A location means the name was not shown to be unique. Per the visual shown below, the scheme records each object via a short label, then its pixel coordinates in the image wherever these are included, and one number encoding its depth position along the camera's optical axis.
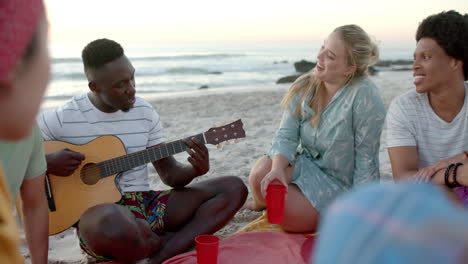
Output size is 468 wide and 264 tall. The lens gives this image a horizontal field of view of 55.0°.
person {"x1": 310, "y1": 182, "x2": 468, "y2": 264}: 0.53
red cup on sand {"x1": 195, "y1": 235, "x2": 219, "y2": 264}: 2.29
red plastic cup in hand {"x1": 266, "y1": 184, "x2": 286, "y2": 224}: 2.62
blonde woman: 3.14
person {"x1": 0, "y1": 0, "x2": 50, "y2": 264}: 0.83
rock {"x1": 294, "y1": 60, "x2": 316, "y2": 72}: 20.42
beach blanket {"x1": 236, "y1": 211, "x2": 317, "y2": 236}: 3.22
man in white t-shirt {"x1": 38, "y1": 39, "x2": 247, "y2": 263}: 2.79
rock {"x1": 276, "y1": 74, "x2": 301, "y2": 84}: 15.20
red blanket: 2.76
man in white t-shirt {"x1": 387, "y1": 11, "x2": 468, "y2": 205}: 2.78
